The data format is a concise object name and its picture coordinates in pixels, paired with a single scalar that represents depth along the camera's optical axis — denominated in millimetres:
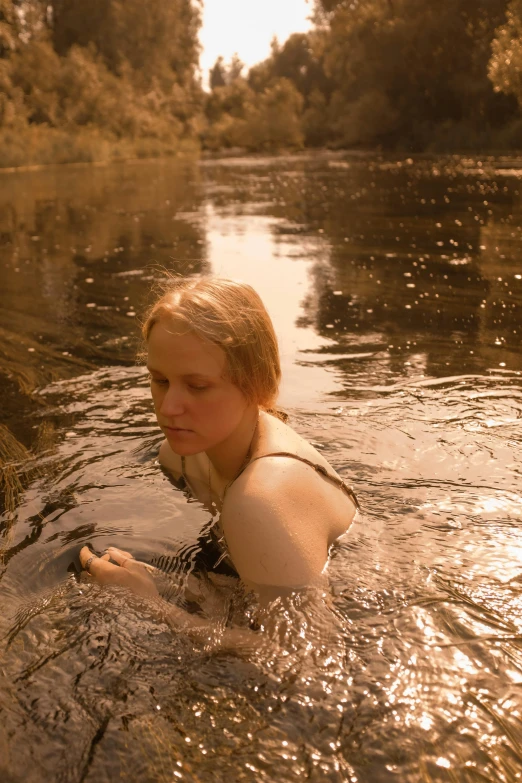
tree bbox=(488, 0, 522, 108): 26188
